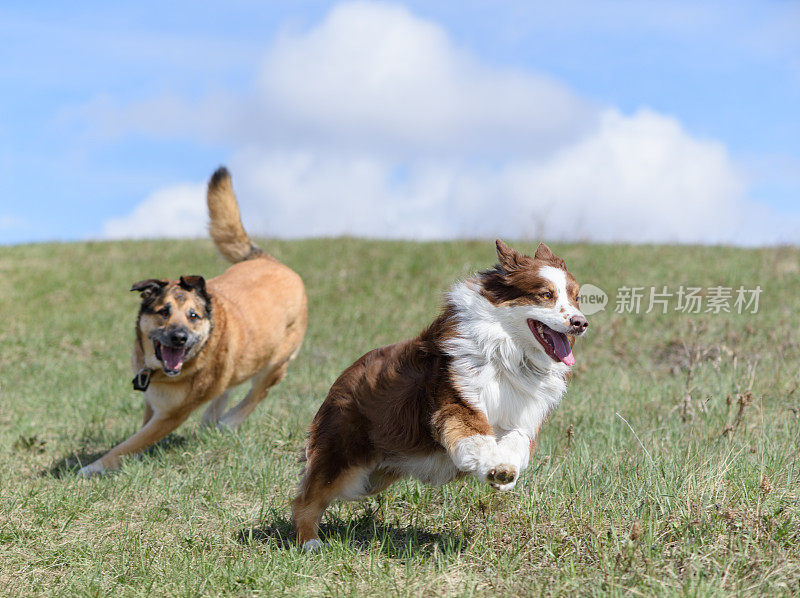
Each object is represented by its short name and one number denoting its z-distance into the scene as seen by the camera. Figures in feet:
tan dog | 37.24
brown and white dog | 21.40
